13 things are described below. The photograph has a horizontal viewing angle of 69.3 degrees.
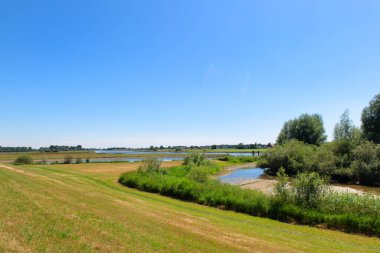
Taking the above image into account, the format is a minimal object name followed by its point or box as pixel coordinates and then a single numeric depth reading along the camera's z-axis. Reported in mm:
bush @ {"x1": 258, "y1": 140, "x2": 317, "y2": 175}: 45069
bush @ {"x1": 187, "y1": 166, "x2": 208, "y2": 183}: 26156
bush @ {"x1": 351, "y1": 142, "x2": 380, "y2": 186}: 34344
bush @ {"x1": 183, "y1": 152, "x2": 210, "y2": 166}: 52312
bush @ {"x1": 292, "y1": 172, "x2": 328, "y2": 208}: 16250
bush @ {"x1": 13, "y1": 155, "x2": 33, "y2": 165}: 57675
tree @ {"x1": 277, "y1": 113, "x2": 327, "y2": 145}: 76438
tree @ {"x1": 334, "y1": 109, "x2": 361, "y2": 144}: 69775
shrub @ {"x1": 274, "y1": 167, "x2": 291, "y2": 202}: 17281
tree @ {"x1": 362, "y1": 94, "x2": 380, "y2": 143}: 46344
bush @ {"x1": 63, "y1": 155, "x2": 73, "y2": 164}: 65137
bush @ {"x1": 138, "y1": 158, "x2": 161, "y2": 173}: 32938
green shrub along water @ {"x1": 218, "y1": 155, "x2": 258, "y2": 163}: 78025
